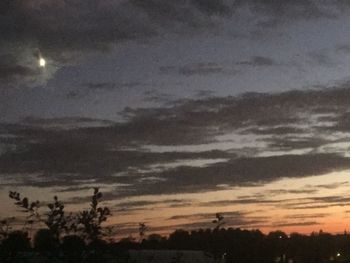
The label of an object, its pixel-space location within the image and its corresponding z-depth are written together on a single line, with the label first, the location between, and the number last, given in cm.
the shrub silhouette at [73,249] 866
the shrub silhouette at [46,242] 879
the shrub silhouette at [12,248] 836
